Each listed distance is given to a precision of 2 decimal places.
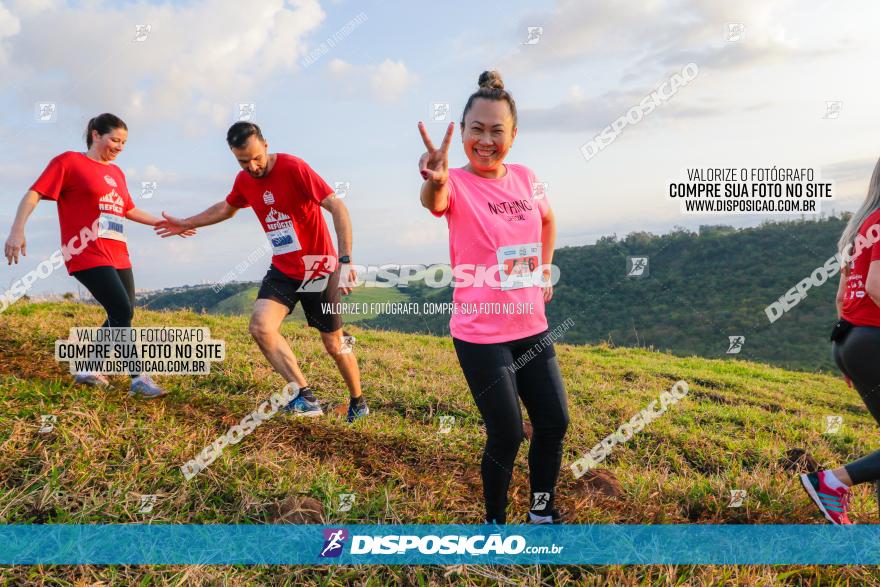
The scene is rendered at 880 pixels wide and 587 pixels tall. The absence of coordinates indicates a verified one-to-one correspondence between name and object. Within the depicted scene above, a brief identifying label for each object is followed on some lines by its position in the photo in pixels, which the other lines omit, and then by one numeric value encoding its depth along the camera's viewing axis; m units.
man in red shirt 4.82
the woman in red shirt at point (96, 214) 5.07
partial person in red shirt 3.11
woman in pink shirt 2.83
